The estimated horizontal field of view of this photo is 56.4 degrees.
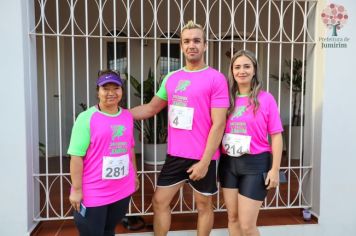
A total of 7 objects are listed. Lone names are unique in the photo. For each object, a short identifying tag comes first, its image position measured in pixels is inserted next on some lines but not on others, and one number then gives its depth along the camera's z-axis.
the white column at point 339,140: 2.67
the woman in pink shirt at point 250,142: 1.95
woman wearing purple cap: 1.75
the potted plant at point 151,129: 4.84
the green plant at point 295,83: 5.30
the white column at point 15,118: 2.29
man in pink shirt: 1.99
